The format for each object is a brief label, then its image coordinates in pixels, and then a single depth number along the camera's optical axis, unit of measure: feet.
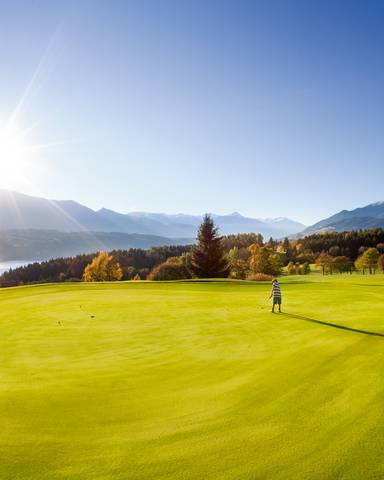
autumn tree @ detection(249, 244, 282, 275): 328.70
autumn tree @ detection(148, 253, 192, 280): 327.67
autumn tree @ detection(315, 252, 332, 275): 407.85
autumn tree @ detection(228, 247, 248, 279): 299.34
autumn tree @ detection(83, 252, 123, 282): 314.35
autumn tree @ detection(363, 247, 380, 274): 393.29
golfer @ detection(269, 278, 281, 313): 52.19
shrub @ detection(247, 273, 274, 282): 197.57
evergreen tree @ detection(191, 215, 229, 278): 201.46
